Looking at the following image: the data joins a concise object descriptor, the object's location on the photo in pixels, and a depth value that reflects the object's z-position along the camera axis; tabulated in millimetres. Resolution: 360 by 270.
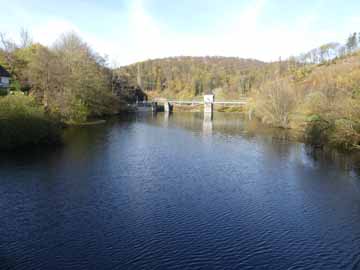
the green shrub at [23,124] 22500
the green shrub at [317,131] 26891
